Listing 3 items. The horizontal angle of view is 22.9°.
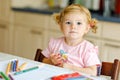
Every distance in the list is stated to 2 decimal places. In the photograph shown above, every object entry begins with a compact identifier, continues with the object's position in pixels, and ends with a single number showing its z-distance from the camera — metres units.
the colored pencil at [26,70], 1.25
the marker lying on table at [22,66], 1.33
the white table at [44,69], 1.22
